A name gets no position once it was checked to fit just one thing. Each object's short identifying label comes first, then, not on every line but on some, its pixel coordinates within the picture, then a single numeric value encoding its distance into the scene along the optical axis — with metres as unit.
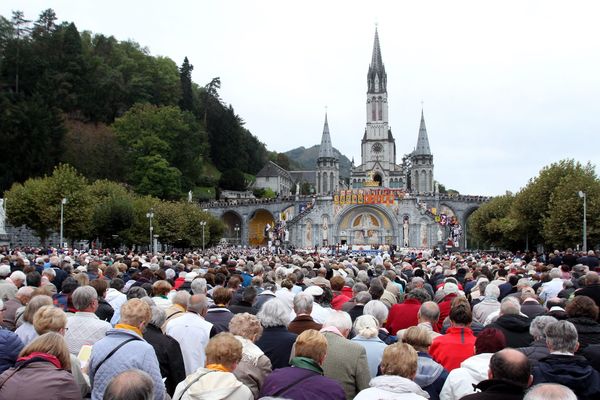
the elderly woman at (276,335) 6.46
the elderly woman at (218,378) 4.52
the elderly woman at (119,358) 5.25
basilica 73.25
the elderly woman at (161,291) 8.82
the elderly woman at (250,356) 5.30
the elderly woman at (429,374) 5.72
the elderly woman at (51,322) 5.64
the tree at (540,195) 46.34
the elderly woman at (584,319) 6.78
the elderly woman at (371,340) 6.38
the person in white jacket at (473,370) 5.37
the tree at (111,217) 46.66
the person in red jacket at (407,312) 8.86
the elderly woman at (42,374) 4.35
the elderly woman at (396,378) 4.52
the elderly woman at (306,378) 4.74
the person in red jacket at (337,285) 10.96
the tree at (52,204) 45.38
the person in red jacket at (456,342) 6.50
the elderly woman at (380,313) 7.61
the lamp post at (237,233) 86.08
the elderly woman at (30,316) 6.73
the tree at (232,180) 92.94
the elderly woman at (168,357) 6.32
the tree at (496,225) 56.47
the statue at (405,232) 72.50
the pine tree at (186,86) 88.12
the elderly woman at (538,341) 5.93
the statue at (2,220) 38.16
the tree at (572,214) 41.03
